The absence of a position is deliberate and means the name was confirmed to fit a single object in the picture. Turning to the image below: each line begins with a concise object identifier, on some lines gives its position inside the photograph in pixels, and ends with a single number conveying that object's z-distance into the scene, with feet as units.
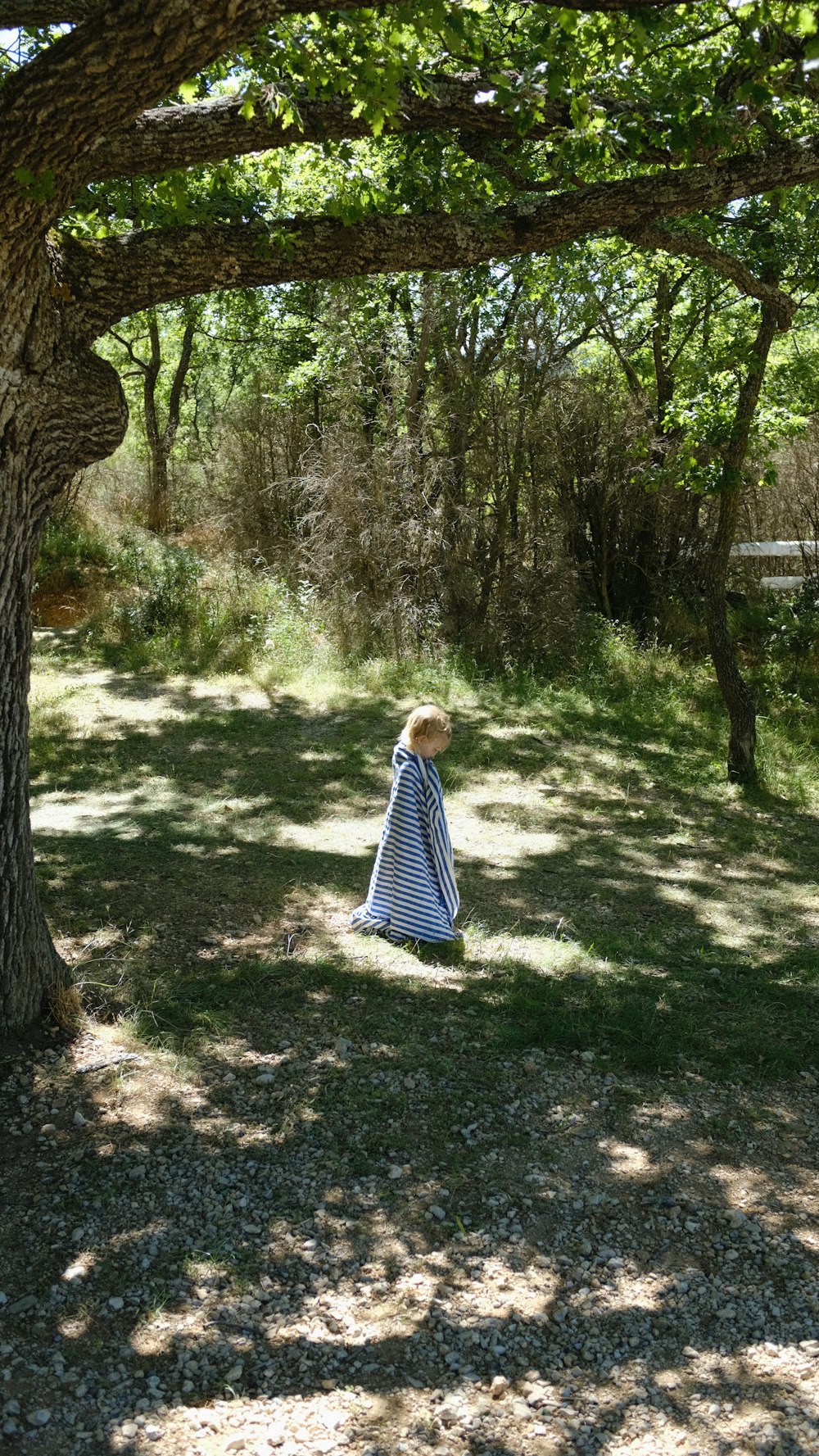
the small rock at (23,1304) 11.12
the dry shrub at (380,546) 42.73
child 20.58
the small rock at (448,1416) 10.05
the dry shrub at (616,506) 43.55
